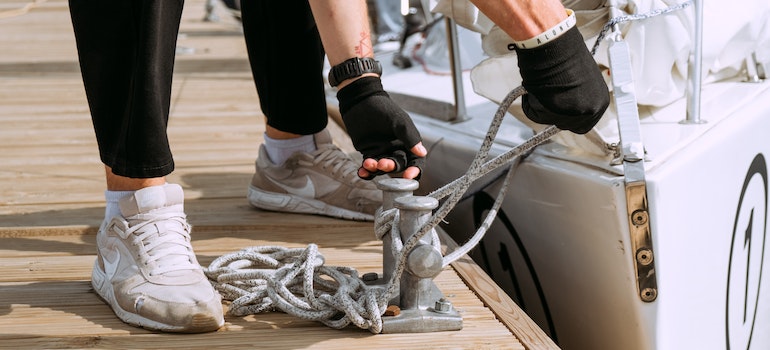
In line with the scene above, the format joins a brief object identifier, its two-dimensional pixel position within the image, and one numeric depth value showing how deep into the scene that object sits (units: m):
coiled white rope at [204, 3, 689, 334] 1.29
